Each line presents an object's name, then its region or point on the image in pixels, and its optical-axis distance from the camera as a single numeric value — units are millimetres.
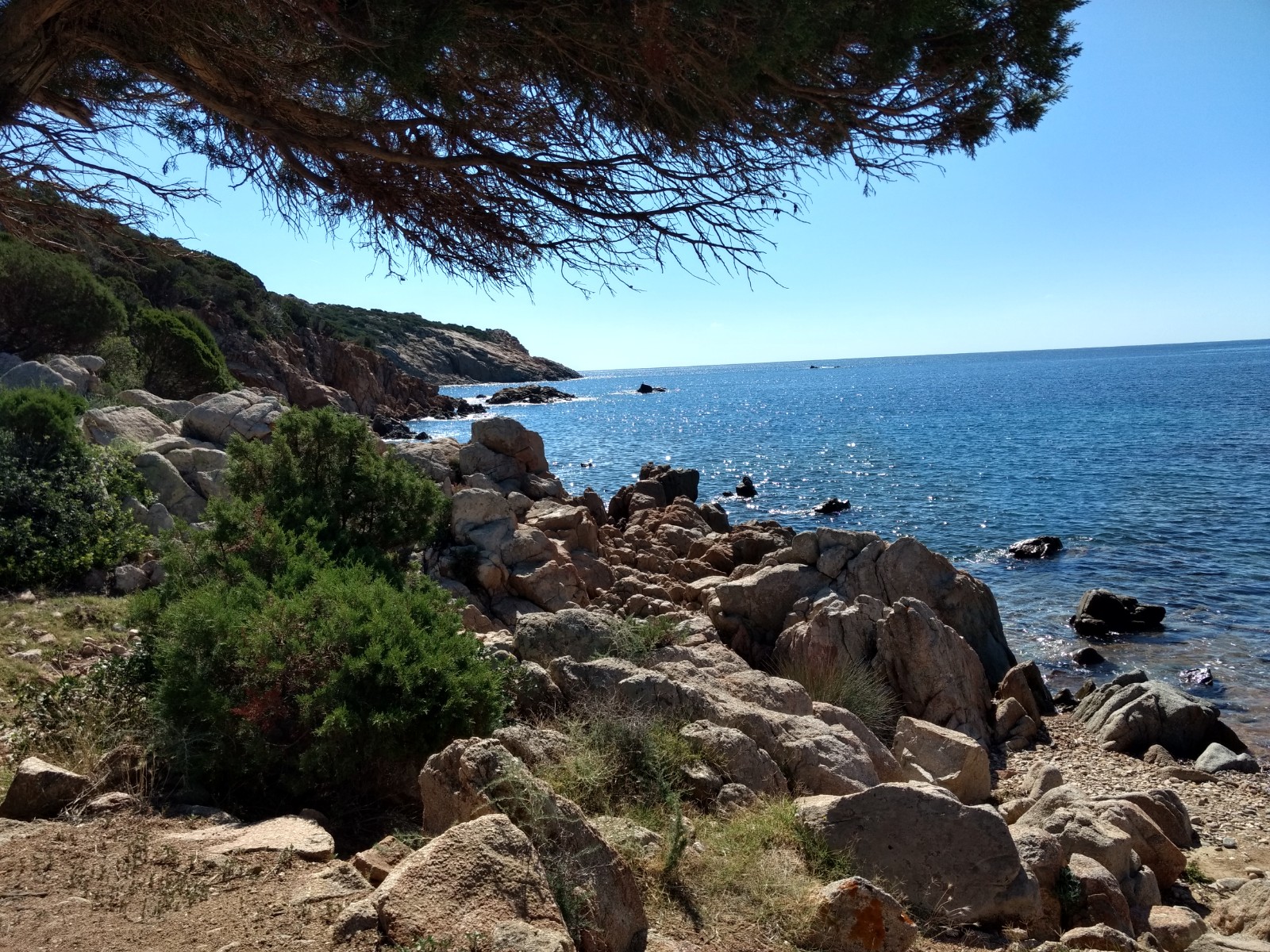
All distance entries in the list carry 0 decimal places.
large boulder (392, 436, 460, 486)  16328
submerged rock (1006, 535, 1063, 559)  24312
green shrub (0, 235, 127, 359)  26891
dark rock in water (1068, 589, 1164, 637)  17938
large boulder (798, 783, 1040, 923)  5289
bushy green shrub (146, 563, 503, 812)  5176
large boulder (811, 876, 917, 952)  4367
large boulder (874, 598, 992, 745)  11992
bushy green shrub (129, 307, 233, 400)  29219
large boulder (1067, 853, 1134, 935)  6031
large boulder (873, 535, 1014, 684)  14383
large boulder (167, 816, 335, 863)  4266
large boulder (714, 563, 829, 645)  13883
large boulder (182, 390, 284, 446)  14516
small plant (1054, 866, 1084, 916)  6051
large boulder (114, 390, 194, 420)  15461
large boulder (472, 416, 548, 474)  18672
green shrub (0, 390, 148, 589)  10008
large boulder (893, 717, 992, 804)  8805
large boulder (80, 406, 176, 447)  13195
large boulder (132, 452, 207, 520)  12477
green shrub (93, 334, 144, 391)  25250
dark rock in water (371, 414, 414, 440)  54719
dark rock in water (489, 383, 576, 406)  111375
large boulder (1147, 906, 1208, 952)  6426
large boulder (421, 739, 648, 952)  4012
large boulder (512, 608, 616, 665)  8008
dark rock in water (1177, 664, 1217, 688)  14977
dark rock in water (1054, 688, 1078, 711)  14523
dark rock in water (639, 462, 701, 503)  28281
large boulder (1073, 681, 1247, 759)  12305
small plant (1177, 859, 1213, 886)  8055
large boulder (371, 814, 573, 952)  3293
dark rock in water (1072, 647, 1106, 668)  16375
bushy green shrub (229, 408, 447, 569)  9102
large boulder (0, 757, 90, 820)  4805
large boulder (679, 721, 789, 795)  6051
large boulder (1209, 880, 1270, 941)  6666
